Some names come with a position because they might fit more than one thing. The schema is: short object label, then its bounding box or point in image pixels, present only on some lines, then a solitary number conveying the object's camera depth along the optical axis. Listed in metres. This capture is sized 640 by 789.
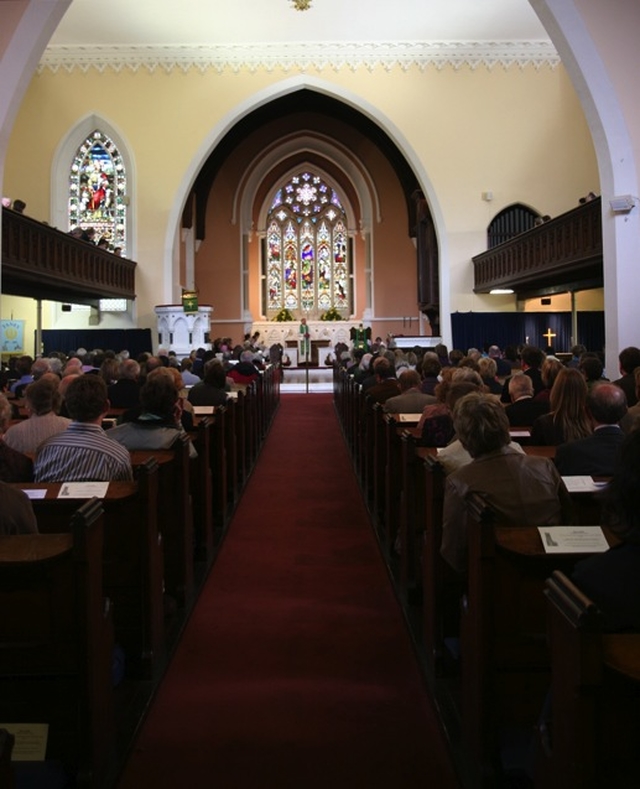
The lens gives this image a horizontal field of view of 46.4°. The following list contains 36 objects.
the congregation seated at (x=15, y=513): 2.41
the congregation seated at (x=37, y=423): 4.37
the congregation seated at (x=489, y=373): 7.16
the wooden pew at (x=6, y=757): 1.26
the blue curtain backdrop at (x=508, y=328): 16.25
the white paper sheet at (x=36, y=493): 2.87
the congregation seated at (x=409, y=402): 6.05
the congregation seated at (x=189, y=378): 9.24
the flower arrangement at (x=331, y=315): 23.47
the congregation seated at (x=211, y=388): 6.99
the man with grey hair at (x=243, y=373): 10.69
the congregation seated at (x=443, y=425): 4.41
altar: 23.04
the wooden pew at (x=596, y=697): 1.36
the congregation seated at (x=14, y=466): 3.39
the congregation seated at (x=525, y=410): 5.29
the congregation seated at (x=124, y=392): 6.54
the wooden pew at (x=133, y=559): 2.94
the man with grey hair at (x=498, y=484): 2.62
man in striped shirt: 3.43
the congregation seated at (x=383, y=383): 7.22
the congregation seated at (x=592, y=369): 6.21
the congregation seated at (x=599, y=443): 3.50
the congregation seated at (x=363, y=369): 9.62
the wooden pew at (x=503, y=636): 2.24
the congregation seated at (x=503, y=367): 9.81
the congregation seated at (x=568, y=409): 4.34
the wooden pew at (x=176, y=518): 3.81
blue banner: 15.51
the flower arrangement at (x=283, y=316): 23.50
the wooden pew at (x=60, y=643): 2.15
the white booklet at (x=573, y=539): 2.16
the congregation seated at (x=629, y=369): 6.24
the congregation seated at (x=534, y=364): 6.79
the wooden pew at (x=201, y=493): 4.73
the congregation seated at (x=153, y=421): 4.20
